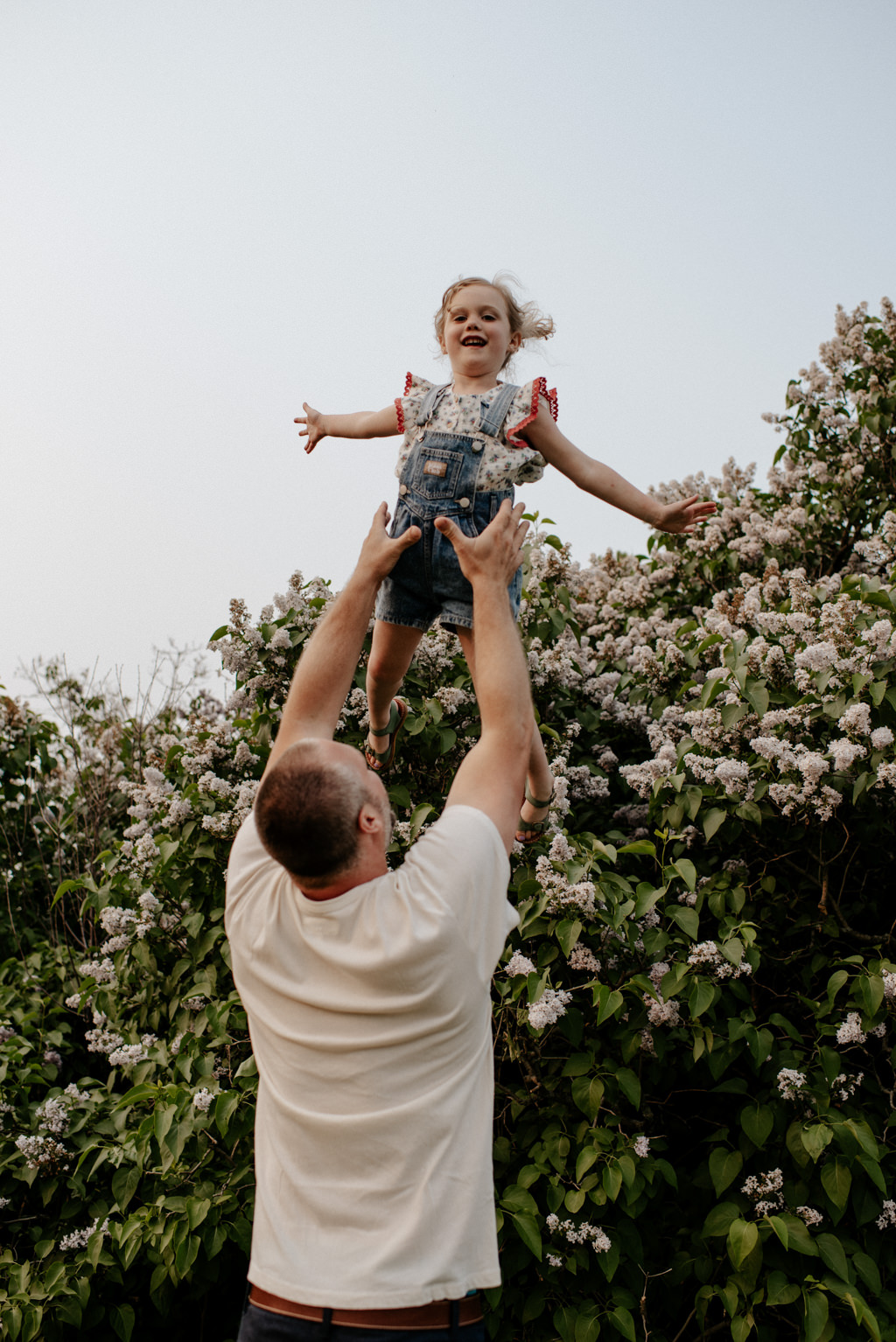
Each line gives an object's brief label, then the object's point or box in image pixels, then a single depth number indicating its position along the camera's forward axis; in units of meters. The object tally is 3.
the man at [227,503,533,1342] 1.96
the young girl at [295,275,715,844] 2.95
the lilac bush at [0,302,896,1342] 3.63
